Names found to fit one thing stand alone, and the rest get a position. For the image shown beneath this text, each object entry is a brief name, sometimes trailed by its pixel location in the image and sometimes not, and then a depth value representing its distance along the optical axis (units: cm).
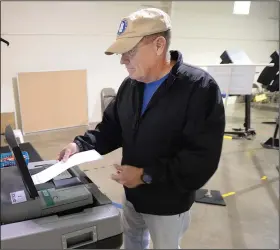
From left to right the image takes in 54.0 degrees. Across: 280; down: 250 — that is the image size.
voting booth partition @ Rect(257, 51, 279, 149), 317
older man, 79
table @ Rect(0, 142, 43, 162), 149
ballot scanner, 69
